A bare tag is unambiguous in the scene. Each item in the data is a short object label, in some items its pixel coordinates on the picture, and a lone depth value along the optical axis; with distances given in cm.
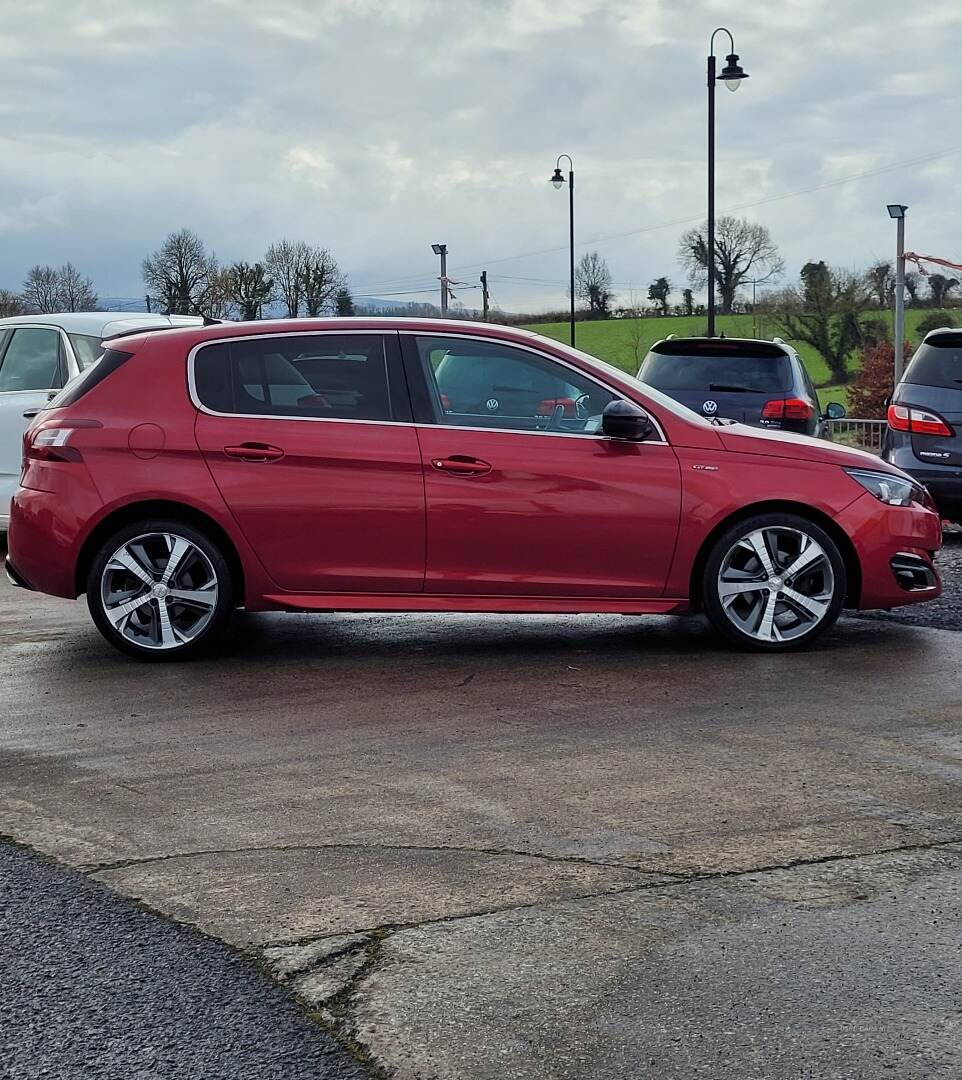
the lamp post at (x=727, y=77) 2808
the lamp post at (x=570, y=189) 5156
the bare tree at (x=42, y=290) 7938
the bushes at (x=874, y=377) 7175
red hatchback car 757
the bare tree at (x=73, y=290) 8044
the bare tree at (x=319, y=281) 6250
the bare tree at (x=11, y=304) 7931
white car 1183
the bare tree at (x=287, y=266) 6631
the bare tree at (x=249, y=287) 6228
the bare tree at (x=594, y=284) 9019
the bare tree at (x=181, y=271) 7125
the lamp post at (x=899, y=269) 4181
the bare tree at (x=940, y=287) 7100
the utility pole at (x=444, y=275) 5044
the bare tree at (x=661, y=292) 9831
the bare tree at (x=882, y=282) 7244
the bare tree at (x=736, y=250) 8444
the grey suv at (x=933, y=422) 1200
